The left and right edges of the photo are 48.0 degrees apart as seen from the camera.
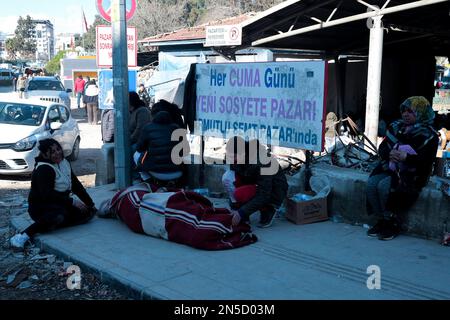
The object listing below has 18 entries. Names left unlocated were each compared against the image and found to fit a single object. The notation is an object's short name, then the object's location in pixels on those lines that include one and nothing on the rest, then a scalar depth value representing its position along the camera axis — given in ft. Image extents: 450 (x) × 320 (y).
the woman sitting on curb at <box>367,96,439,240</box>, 16.93
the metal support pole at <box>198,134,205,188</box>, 24.45
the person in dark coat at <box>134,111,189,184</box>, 22.20
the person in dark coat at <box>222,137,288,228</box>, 18.40
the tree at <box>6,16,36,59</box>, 328.29
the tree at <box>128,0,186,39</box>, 163.02
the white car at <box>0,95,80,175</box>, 30.58
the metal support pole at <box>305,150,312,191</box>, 20.66
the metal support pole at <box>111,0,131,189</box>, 23.02
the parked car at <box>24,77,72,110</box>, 63.41
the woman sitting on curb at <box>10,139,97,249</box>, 18.42
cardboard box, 19.57
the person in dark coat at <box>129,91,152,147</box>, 26.53
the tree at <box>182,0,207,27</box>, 186.56
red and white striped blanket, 16.94
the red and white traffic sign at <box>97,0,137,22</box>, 24.02
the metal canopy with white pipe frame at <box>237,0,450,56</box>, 37.27
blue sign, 34.23
